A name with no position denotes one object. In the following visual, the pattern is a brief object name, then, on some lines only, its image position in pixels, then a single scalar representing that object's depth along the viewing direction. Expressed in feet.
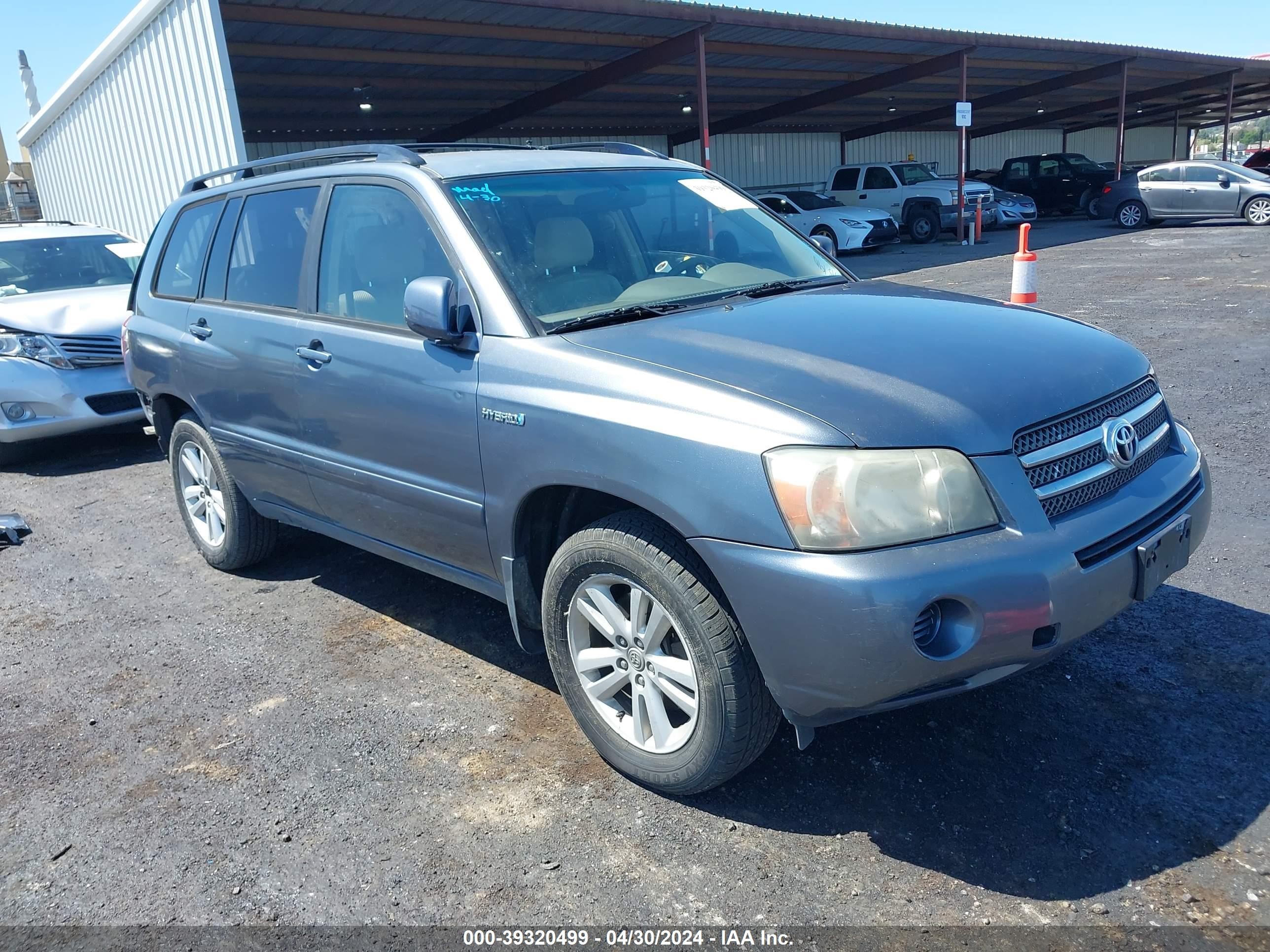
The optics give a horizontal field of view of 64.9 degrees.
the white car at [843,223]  69.77
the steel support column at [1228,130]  104.41
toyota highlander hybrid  8.06
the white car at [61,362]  24.06
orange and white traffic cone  25.41
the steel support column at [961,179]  72.18
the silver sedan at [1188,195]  71.00
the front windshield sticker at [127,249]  30.04
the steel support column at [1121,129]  86.53
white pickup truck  77.10
